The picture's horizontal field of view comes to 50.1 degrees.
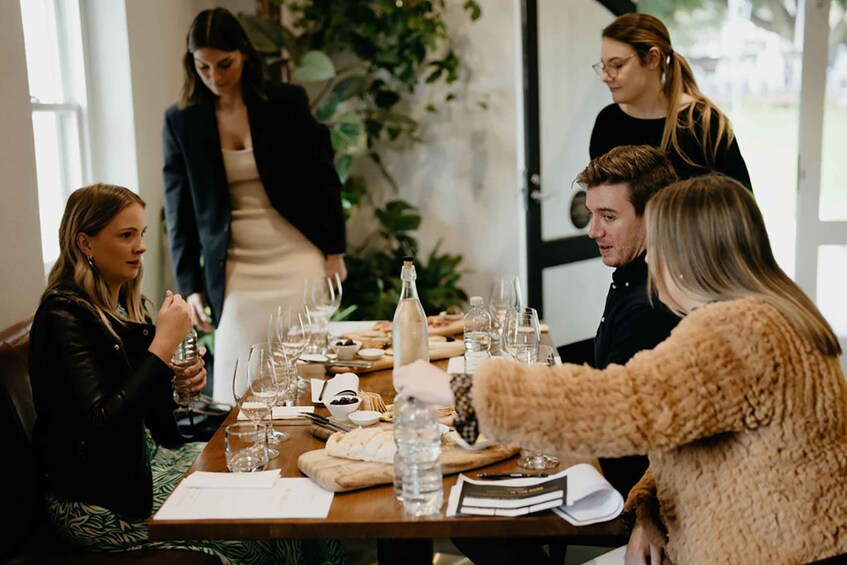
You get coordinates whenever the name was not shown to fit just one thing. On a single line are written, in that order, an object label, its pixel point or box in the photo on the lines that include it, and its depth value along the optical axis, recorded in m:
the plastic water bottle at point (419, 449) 1.53
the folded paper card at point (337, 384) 2.15
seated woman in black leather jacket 1.90
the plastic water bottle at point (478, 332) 2.33
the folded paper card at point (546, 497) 1.48
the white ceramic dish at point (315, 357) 2.49
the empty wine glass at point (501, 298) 2.54
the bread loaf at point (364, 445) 1.66
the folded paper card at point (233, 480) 1.62
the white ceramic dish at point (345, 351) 2.48
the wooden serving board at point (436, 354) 2.41
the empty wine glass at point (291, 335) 2.16
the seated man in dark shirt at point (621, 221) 2.01
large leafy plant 4.52
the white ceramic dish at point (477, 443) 1.72
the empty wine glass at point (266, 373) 1.86
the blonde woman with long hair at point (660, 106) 2.73
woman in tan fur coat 1.31
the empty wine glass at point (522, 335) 2.00
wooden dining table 1.45
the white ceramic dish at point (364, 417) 1.88
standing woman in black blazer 3.19
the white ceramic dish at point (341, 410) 1.94
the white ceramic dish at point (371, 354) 2.50
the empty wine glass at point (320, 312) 2.54
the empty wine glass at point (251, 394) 1.81
